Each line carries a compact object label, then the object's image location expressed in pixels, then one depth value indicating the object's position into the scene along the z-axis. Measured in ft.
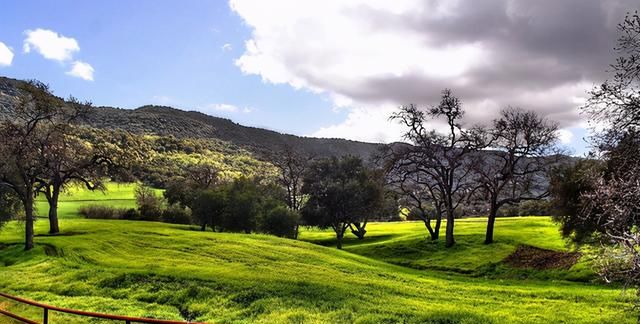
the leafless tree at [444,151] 160.56
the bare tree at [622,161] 35.53
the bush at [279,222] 206.80
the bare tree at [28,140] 127.54
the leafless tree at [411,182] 164.96
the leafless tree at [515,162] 153.28
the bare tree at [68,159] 151.23
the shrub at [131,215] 251.60
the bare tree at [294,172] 239.09
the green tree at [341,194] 218.79
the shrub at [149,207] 252.62
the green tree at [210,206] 193.26
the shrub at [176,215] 251.60
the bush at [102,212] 251.80
